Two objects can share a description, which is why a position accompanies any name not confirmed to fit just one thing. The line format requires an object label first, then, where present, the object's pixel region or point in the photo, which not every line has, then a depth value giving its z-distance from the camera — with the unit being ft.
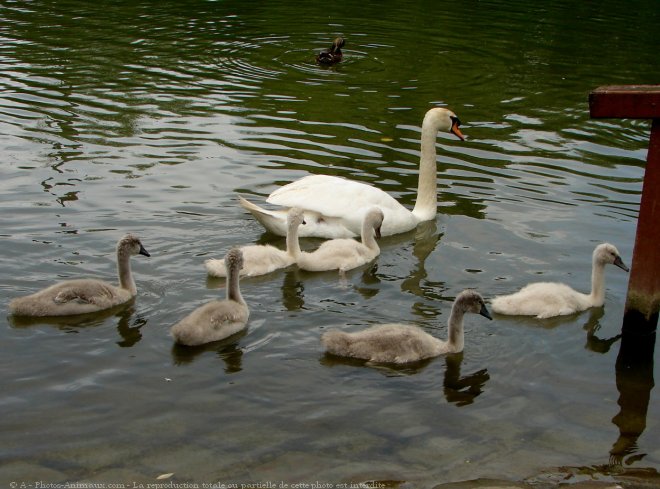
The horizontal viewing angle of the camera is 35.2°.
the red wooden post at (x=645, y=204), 22.94
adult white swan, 33.81
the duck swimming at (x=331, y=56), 60.85
